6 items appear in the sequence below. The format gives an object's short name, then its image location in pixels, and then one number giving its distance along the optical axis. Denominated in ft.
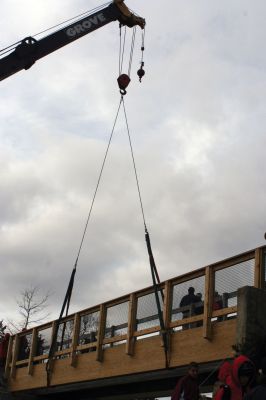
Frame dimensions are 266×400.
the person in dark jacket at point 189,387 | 34.53
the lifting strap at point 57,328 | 51.65
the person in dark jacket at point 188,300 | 39.50
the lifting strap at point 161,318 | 41.11
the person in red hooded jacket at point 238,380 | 23.66
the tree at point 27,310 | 133.94
